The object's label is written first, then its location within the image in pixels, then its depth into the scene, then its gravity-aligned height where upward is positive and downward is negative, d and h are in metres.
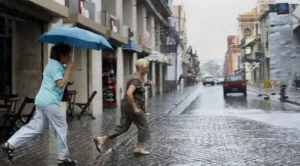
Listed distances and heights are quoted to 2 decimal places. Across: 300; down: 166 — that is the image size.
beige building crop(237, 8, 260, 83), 92.06 +11.81
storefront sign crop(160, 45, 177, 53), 34.47 +2.45
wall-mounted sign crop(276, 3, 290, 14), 25.78 +4.16
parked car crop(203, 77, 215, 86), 76.00 -0.40
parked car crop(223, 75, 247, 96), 32.75 -0.50
